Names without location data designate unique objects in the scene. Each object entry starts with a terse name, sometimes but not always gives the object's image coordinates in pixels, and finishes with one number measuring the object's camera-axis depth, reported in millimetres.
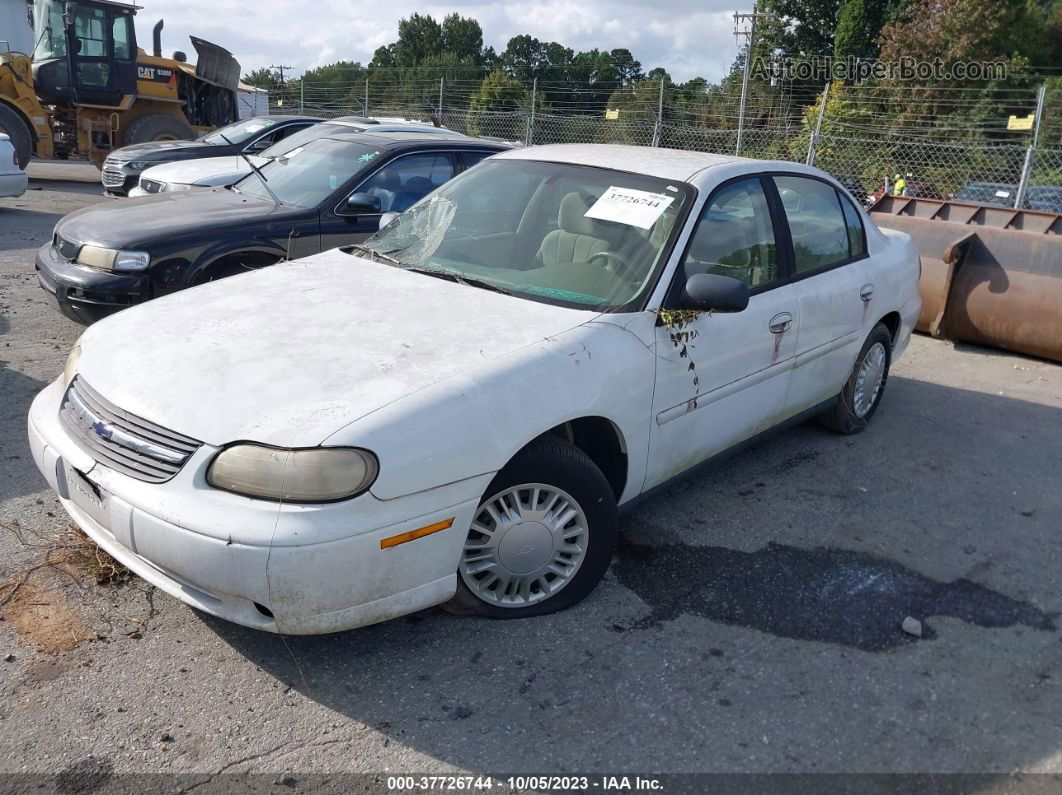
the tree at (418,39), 79000
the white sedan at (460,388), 2689
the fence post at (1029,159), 11430
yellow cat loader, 15305
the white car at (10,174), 10930
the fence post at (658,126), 15010
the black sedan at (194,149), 12344
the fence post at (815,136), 13391
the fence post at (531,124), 17938
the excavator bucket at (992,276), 7340
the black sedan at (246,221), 5719
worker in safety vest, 13734
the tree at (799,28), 40875
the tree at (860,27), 37844
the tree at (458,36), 78312
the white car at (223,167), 8367
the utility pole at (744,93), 14659
